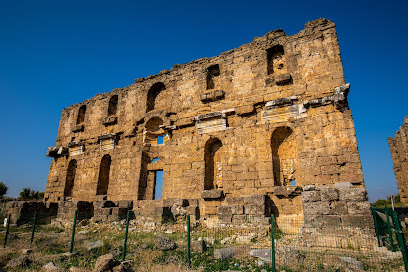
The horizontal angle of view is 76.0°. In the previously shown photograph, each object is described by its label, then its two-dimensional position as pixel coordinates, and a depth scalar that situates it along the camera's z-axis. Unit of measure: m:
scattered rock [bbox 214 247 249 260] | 5.47
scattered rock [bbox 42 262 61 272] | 4.95
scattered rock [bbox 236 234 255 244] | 6.89
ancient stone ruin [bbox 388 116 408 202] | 16.12
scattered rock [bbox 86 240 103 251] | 6.77
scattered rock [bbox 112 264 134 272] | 4.45
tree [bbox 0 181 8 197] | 23.22
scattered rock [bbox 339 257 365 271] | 4.64
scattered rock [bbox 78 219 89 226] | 10.45
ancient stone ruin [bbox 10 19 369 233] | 8.48
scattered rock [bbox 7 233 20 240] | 8.44
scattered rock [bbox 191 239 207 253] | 5.97
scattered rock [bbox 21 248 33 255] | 6.57
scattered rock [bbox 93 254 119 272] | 4.43
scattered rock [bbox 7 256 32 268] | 5.43
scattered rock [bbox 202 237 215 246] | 6.86
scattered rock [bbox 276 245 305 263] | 4.92
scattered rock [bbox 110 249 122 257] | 6.08
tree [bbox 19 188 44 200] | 23.01
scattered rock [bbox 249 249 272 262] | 5.21
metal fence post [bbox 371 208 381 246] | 6.04
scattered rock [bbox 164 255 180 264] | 5.26
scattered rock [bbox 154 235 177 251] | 6.26
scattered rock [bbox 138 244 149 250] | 6.40
